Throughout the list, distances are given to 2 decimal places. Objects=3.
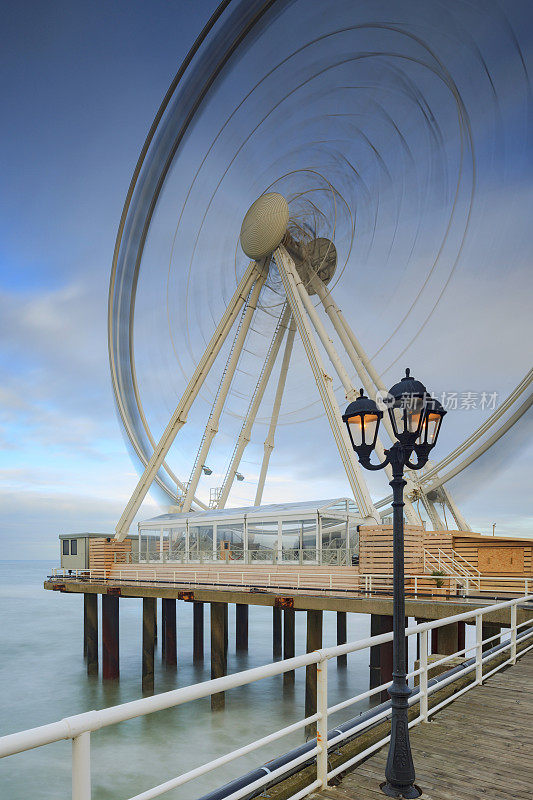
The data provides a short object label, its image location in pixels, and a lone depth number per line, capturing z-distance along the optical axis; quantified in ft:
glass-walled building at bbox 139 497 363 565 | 75.66
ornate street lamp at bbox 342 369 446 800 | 15.93
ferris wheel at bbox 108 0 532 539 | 86.22
